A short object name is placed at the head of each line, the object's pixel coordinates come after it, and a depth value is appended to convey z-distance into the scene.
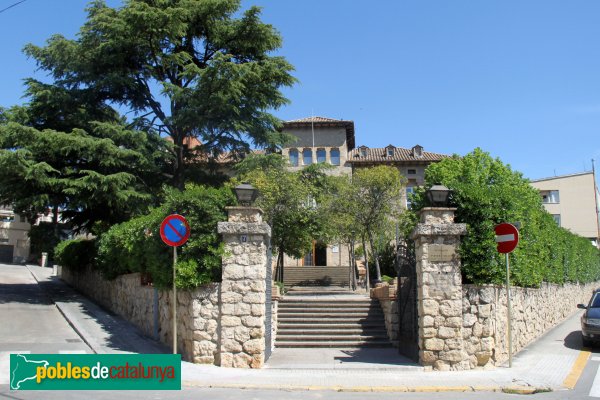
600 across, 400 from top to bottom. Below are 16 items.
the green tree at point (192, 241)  10.89
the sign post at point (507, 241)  10.35
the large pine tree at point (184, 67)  20.14
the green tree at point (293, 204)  25.72
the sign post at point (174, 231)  10.15
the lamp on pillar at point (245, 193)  10.93
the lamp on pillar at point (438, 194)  10.76
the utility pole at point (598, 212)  52.69
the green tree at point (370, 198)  27.86
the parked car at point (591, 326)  13.20
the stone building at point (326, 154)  43.75
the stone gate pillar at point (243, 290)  10.59
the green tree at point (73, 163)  18.17
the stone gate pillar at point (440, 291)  10.42
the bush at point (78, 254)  23.23
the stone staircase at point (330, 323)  13.41
